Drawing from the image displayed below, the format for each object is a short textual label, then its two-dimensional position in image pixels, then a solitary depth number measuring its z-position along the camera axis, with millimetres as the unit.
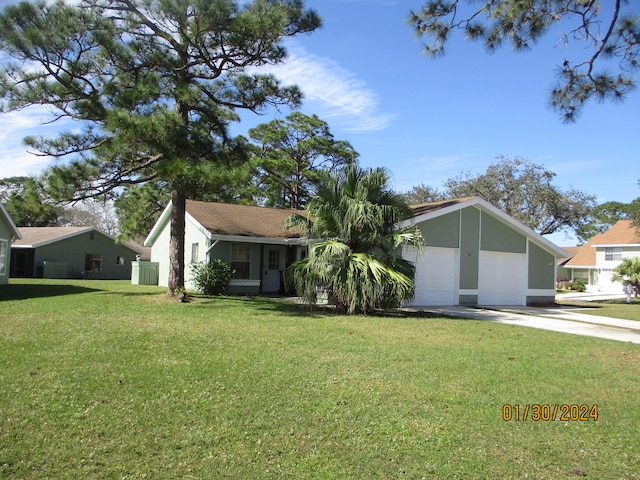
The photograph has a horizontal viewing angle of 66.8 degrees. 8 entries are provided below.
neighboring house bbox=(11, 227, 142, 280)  32375
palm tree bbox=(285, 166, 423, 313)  13062
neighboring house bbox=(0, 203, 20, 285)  21391
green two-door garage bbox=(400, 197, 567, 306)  17844
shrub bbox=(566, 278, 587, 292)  41344
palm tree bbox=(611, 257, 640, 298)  25406
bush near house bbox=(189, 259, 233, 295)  17609
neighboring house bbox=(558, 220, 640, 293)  37531
